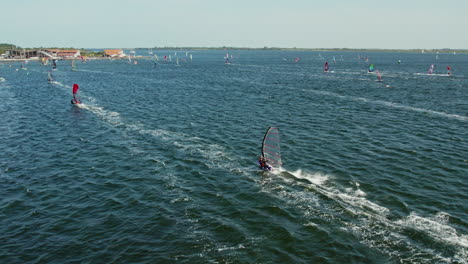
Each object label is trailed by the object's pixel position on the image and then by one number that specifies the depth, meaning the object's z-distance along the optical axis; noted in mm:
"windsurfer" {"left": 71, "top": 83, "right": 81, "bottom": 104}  82875
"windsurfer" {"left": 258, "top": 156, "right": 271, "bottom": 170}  38750
